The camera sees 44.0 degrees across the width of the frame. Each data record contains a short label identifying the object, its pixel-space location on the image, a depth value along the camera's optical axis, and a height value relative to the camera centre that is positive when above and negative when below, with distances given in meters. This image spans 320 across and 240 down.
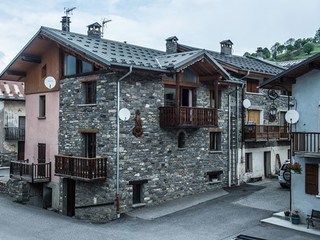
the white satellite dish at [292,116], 15.57 +0.37
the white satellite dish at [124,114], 17.59 +0.47
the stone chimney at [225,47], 28.57 +5.66
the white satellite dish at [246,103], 23.20 +1.30
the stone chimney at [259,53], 34.73 +6.33
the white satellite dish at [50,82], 20.78 +2.21
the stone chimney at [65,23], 23.84 +6.11
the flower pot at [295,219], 15.09 -3.58
